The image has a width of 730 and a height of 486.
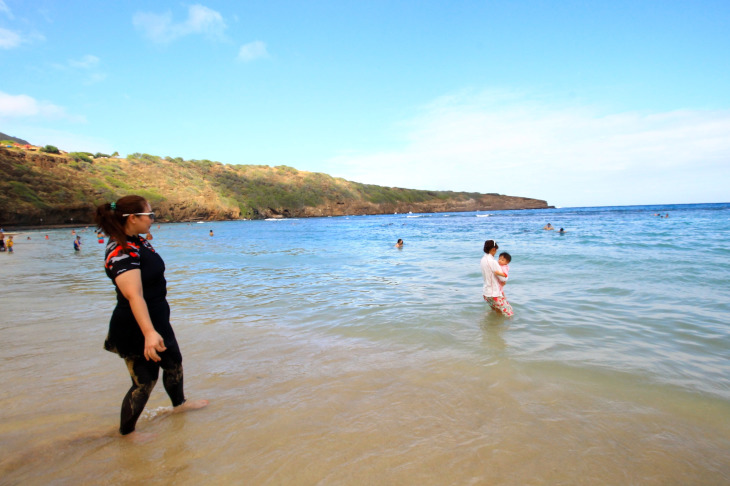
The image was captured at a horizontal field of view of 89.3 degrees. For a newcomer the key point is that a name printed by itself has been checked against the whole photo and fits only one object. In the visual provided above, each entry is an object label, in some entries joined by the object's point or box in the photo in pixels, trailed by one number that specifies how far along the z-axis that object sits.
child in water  6.41
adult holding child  6.35
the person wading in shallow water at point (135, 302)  2.46
